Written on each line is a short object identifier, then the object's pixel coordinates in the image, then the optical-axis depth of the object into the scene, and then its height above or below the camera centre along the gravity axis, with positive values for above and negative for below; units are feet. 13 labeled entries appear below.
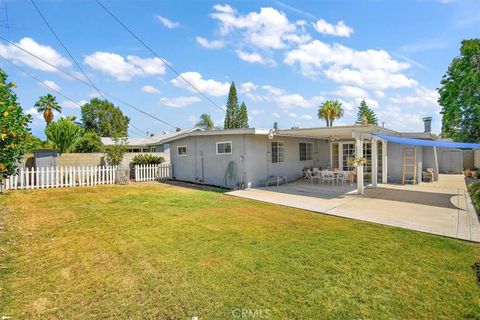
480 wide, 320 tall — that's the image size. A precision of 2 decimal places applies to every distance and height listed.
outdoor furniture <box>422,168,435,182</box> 48.20 -3.24
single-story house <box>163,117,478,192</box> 40.19 +1.20
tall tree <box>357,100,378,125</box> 148.87 +26.58
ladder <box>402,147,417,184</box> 45.83 -0.81
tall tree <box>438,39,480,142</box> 33.99 +8.98
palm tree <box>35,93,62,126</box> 98.78 +21.46
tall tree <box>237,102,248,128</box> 134.41 +22.30
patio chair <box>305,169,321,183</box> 46.57 -2.93
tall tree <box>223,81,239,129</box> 134.82 +26.29
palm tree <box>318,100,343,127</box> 114.01 +21.19
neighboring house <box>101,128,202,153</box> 92.96 +6.46
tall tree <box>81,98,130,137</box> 154.65 +27.16
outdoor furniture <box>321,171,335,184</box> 43.60 -2.72
